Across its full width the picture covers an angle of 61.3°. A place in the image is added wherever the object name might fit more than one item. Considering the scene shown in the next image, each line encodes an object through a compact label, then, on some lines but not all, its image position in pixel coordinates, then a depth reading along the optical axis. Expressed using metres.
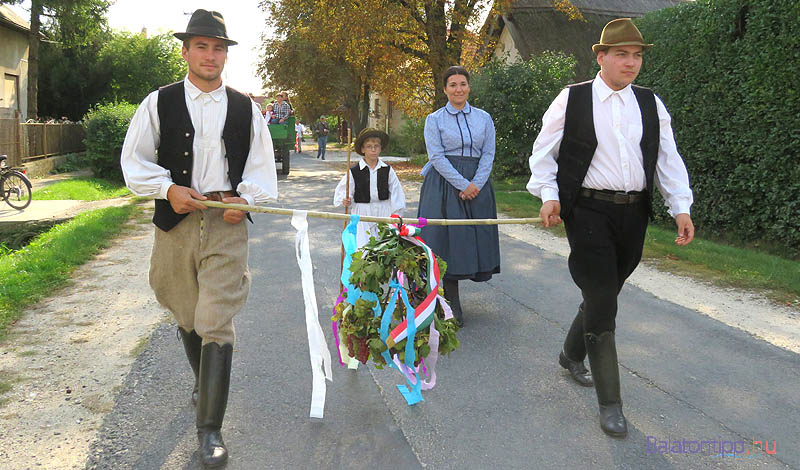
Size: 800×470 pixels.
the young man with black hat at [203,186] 3.47
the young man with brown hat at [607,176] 3.83
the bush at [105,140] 17.64
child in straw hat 6.29
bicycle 13.03
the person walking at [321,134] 33.66
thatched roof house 25.94
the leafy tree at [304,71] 32.81
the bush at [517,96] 17.02
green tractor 20.69
